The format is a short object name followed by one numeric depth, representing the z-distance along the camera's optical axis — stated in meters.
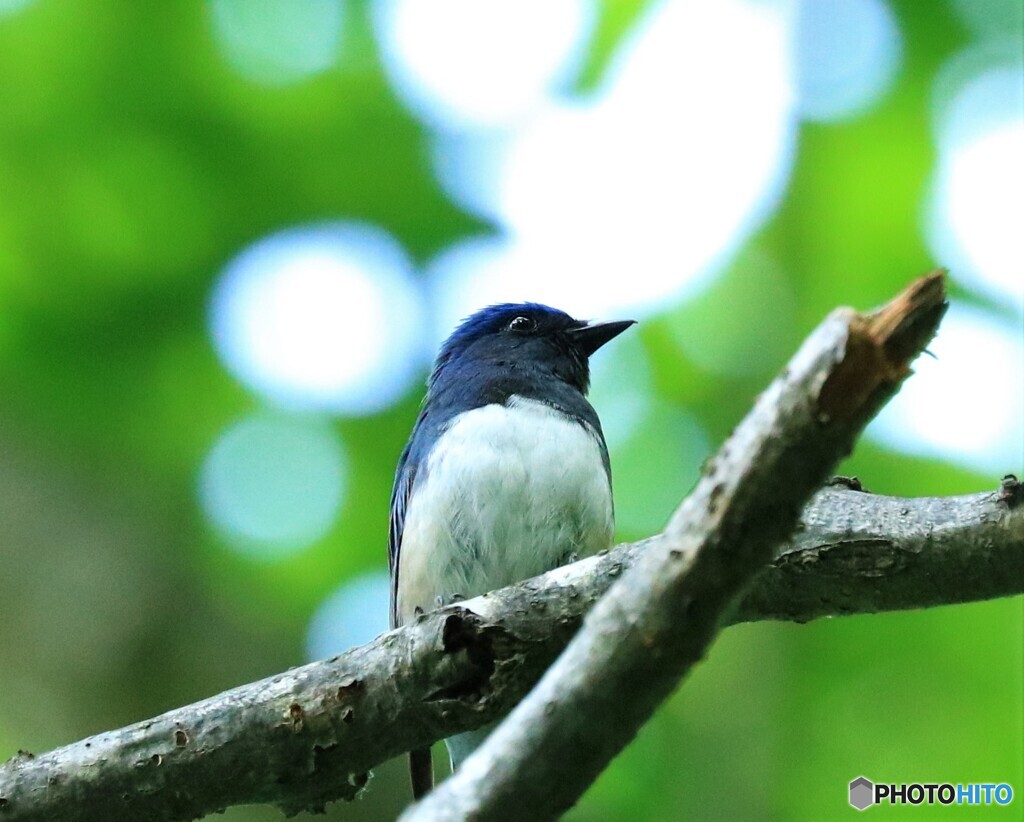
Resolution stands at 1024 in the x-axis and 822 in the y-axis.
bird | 10.37
